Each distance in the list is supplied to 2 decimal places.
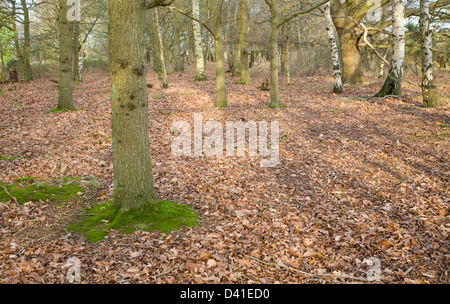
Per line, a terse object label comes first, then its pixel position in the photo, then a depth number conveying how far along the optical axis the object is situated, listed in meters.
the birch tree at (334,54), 15.13
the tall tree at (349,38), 17.29
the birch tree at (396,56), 12.55
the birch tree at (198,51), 18.92
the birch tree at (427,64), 11.02
